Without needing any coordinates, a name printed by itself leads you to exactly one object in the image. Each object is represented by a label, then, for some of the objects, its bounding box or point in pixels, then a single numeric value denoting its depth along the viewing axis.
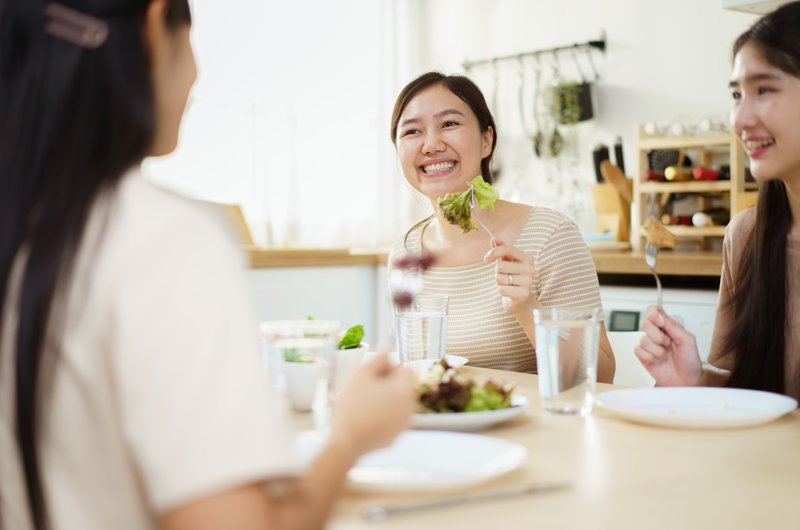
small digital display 3.17
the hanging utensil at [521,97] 4.38
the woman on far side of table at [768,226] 1.76
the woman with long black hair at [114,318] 0.64
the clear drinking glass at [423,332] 1.55
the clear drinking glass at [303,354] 1.12
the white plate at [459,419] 1.16
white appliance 3.08
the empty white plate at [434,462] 0.89
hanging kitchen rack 4.08
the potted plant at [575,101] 4.07
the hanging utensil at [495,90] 4.52
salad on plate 1.21
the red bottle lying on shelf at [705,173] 3.50
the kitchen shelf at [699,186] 3.41
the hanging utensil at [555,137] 4.17
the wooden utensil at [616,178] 3.87
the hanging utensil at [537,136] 4.28
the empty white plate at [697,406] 1.19
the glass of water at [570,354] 1.30
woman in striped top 2.00
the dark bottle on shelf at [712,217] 3.52
